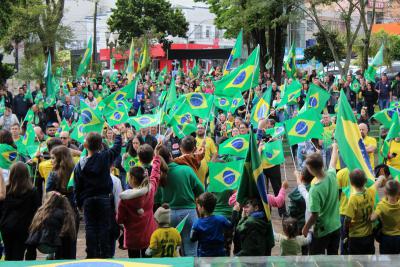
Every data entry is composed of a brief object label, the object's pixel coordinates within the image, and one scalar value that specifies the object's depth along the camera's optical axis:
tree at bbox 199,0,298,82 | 33.75
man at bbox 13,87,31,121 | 24.59
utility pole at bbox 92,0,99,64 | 51.00
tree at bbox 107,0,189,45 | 62.91
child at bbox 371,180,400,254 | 8.29
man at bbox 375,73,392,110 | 25.50
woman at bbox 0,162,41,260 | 8.22
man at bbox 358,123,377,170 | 11.79
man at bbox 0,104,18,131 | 19.73
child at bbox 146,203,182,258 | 8.06
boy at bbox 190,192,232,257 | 7.99
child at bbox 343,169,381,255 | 8.23
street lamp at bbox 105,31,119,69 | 47.36
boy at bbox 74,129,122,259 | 8.38
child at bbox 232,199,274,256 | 7.61
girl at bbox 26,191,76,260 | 7.83
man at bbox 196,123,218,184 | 10.27
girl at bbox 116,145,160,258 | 8.31
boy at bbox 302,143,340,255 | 7.99
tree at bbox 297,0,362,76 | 32.91
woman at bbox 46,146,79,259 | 8.74
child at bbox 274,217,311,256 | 7.91
